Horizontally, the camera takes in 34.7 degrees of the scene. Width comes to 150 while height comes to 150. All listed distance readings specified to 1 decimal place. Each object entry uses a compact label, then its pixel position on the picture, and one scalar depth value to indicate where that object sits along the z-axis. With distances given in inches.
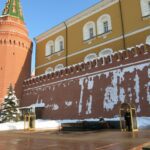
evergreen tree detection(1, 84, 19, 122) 730.2
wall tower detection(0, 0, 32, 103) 893.2
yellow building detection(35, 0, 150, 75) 711.7
